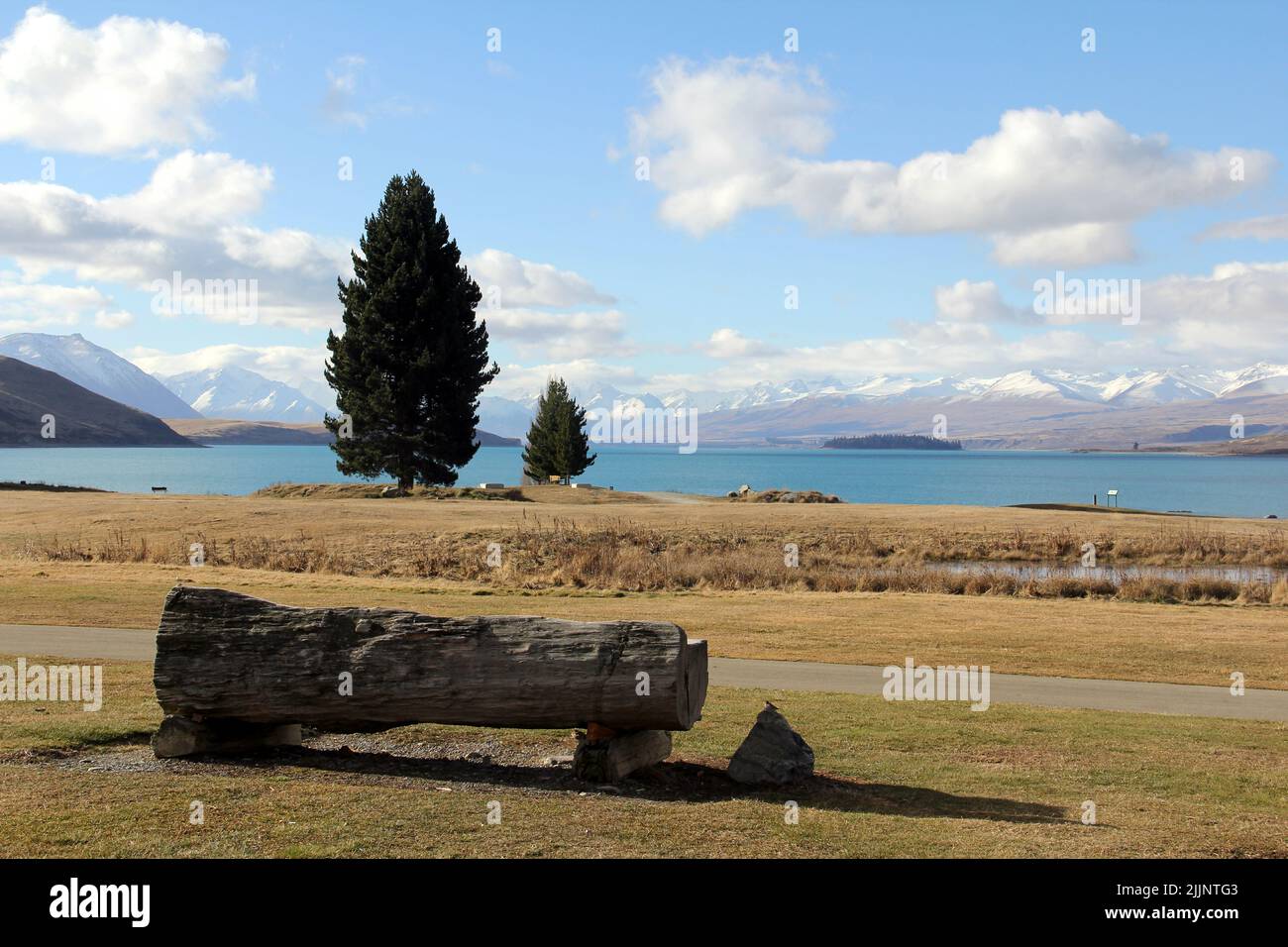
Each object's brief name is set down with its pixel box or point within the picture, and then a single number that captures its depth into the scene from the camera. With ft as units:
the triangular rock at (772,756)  32.68
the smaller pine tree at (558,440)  247.29
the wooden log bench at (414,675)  31.55
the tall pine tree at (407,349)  181.98
